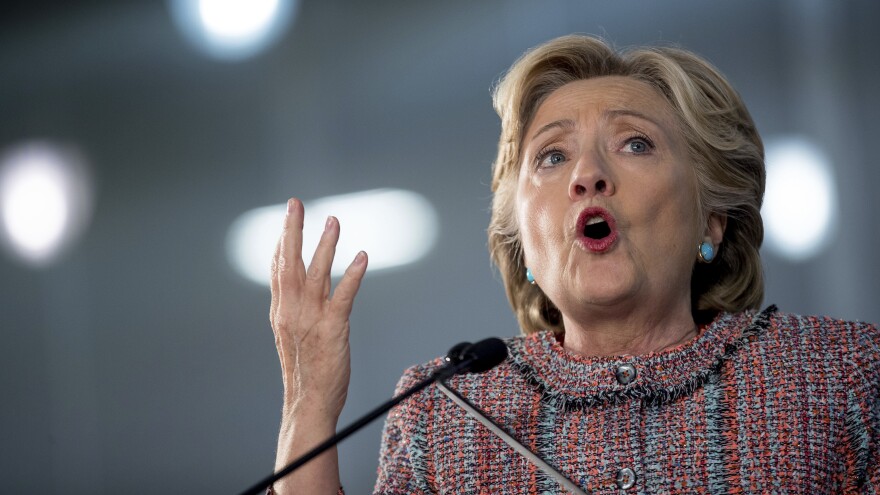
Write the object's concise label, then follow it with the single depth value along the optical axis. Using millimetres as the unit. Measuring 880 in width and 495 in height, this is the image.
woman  6661
